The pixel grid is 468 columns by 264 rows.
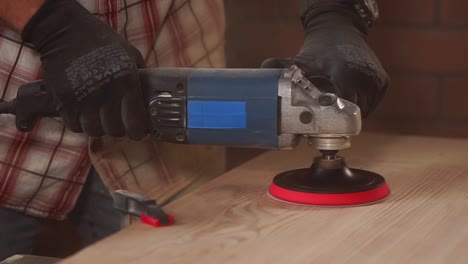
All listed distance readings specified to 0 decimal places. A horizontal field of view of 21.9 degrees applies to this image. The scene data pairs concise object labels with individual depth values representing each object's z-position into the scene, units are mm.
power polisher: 1190
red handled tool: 1155
